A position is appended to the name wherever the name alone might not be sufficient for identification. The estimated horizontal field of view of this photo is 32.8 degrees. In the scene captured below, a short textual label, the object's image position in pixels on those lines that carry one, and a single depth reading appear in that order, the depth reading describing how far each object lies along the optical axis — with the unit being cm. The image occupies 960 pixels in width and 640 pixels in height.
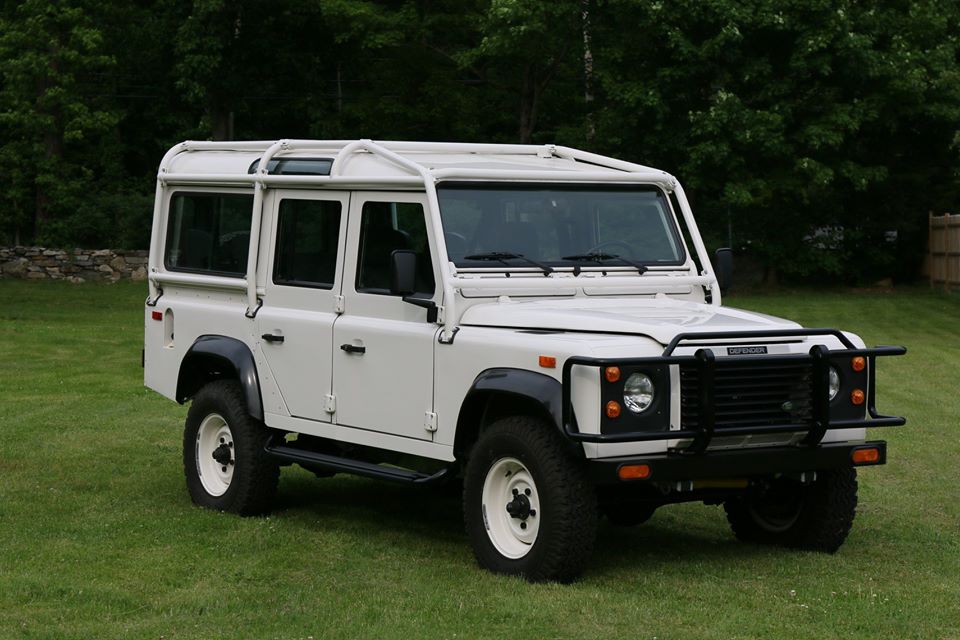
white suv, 802
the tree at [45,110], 4078
